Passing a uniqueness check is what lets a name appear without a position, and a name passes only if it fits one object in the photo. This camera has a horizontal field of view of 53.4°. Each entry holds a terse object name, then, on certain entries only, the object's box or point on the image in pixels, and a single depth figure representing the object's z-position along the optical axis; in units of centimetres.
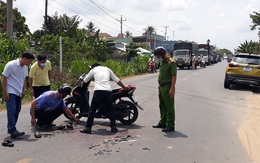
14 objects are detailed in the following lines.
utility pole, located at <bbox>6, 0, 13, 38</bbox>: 1311
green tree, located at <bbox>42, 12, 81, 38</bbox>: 3435
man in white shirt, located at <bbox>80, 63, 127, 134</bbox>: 526
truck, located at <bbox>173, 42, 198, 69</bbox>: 2696
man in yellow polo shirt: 581
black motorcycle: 584
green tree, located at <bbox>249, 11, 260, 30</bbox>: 4392
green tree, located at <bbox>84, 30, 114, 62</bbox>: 1854
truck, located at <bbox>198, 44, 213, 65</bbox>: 3705
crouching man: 521
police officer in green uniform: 533
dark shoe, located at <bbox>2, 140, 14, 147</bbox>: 447
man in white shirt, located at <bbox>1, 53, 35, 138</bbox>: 479
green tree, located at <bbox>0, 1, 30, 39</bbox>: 3184
